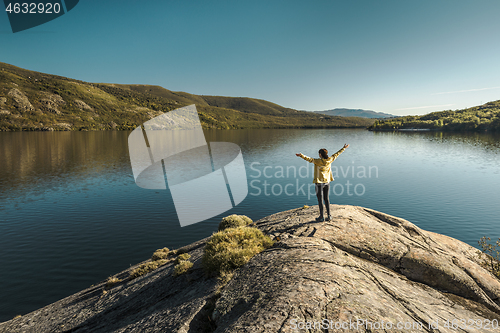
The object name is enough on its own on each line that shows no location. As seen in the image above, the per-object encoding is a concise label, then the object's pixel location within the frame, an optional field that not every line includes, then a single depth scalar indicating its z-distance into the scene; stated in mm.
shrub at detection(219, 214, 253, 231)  15250
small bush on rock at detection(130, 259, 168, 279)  14205
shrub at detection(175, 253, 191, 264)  12855
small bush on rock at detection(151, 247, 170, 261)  16677
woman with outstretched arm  12367
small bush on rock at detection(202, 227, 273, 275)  9445
